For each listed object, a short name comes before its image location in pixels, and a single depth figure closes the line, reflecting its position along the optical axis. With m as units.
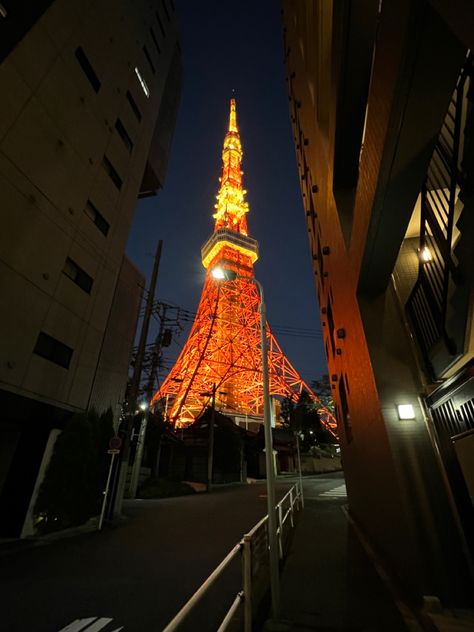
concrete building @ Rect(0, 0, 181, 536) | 6.63
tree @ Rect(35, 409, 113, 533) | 7.35
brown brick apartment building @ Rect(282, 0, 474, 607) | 2.26
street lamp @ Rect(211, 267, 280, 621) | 2.94
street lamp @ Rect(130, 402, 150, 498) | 13.21
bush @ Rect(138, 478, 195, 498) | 15.07
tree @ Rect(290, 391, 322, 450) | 32.62
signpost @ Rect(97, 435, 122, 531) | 8.19
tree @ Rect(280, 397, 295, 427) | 33.88
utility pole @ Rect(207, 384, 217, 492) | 17.45
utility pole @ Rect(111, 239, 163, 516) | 9.20
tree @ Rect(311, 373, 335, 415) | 48.75
